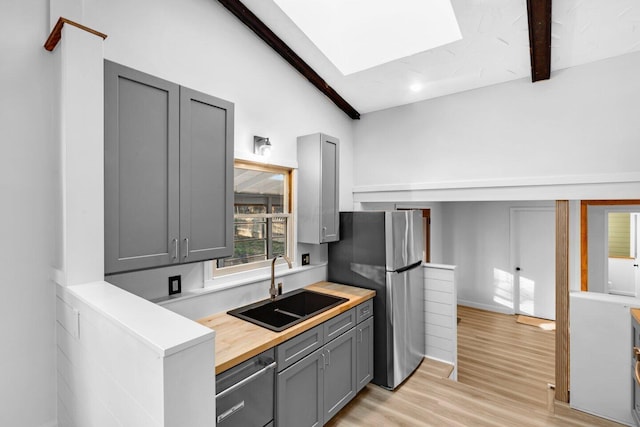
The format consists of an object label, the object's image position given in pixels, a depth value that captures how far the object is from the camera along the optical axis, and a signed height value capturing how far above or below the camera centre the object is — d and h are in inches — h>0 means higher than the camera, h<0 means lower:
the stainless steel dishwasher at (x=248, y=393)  57.8 -36.5
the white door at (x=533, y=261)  200.8 -32.3
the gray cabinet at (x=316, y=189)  112.5 +9.2
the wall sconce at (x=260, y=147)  99.1 +21.6
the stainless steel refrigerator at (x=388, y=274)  110.8 -23.4
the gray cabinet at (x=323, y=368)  73.6 -43.7
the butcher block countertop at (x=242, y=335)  60.6 -28.1
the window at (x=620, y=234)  164.9 -11.7
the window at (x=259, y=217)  97.3 -0.9
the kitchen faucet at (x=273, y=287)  97.2 -23.2
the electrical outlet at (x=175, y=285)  77.9 -18.1
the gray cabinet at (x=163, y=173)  56.7 +8.7
